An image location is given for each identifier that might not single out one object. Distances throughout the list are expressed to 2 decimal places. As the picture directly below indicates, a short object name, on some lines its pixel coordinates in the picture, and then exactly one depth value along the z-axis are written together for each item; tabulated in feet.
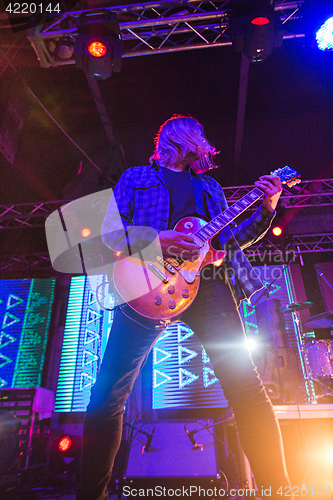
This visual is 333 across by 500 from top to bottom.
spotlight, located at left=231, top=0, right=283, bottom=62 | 13.44
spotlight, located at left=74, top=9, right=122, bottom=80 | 14.51
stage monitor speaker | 10.03
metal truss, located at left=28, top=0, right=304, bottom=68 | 14.48
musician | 4.58
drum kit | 19.60
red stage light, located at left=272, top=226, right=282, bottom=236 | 25.99
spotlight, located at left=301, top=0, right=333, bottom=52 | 13.91
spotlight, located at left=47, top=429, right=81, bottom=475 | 16.39
